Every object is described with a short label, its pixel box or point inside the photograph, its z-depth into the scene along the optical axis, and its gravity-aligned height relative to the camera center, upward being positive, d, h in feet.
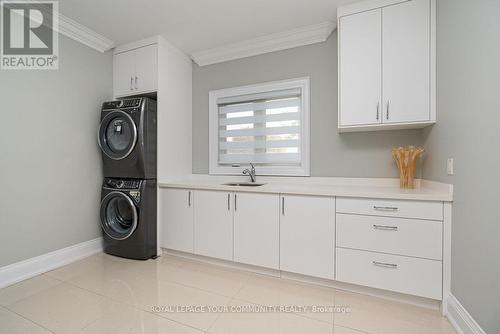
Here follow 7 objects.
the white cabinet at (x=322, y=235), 5.09 -2.01
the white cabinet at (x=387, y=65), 5.66 +2.78
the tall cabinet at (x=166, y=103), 7.91 +2.43
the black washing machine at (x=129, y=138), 7.50 +0.92
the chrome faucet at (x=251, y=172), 8.37 -0.33
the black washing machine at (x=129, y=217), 7.61 -2.03
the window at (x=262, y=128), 8.00 +1.44
